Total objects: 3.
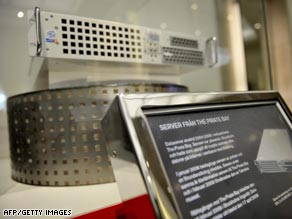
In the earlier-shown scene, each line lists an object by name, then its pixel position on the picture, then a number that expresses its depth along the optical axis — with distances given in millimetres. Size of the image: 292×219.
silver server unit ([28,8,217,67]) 670
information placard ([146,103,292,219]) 320
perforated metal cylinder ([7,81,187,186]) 587
